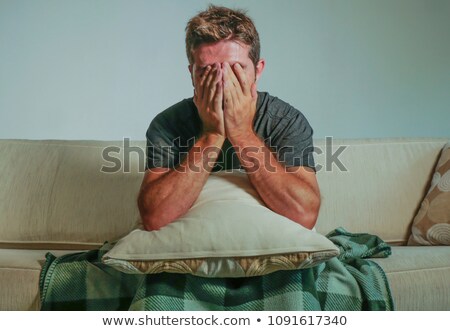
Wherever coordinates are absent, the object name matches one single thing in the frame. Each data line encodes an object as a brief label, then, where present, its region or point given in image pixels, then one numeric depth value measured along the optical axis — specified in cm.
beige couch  161
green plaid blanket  114
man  123
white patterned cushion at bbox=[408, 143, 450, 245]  155
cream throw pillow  111
